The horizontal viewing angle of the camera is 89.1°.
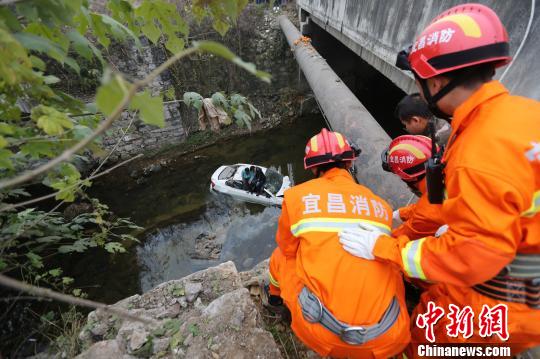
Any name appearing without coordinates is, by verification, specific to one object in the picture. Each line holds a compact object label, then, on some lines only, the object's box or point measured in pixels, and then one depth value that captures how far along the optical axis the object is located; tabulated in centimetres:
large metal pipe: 269
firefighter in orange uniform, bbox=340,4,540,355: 117
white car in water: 908
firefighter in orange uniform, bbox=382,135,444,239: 205
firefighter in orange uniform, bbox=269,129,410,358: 178
